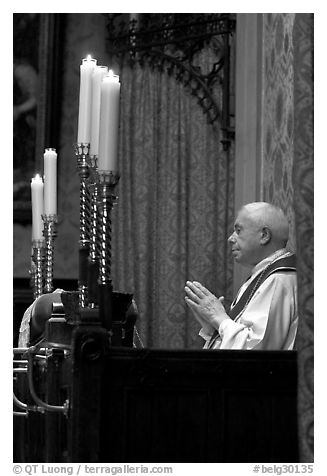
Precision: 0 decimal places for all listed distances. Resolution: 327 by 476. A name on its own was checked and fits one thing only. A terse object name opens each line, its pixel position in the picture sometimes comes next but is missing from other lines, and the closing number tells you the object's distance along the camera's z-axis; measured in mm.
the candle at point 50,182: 11734
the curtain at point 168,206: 20281
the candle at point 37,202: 12945
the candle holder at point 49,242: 11898
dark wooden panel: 7852
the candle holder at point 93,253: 8219
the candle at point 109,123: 8203
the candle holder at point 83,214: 8617
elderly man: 9555
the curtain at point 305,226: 6379
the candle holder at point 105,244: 8008
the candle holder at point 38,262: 12469
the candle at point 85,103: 9133
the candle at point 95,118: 9211
